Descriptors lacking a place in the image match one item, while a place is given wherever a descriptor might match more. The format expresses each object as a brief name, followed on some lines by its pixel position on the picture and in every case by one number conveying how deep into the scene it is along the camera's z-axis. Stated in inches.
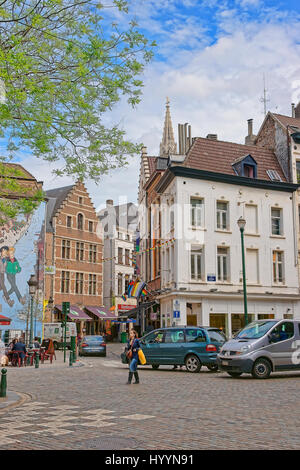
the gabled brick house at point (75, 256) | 2009.1
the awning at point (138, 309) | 1387.3
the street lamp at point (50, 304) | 1950.4
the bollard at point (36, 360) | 882.8
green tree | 354.0
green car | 742.5
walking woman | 566.7
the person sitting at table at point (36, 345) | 1123.6
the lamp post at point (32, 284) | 1006.2
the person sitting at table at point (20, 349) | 941.8
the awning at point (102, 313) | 2086.6
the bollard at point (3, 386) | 458.9
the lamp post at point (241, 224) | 889.4
